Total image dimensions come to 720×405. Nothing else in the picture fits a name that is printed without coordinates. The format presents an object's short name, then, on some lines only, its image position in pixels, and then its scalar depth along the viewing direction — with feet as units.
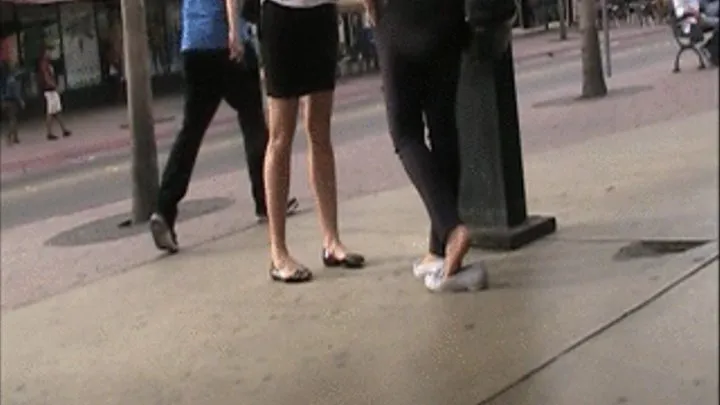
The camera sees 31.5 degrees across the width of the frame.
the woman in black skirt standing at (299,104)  18.76
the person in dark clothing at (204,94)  23.09
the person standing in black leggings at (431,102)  17.52
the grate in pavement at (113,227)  30.45
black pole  19.69
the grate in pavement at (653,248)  18.12
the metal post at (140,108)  29.43
